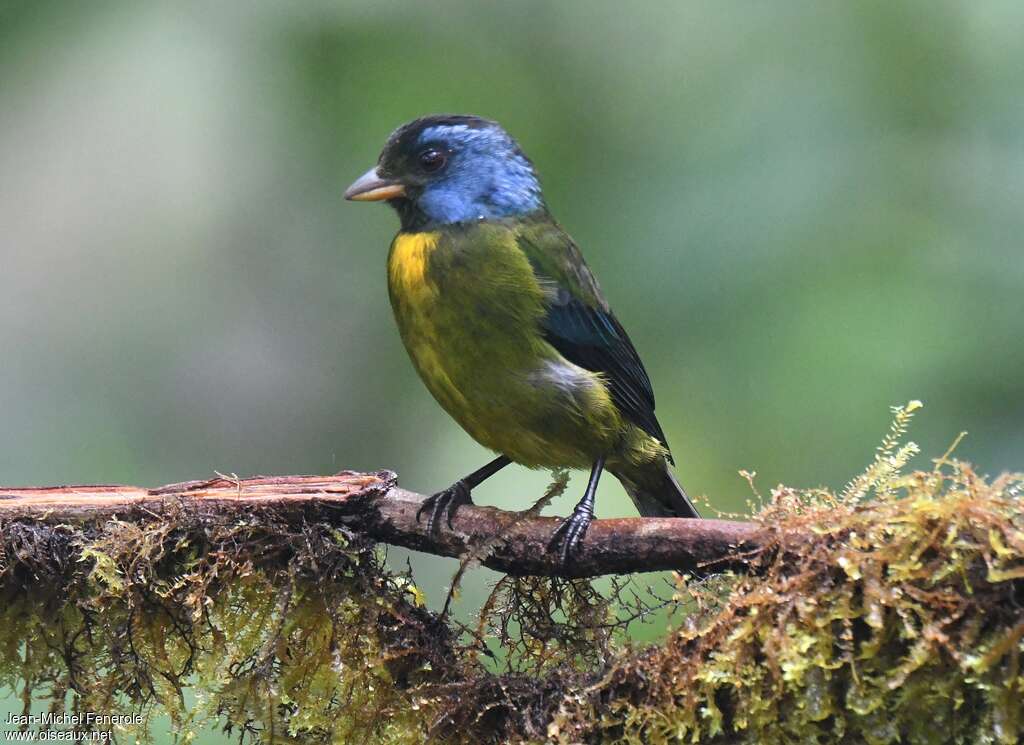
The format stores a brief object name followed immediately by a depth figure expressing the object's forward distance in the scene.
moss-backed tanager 6.79
